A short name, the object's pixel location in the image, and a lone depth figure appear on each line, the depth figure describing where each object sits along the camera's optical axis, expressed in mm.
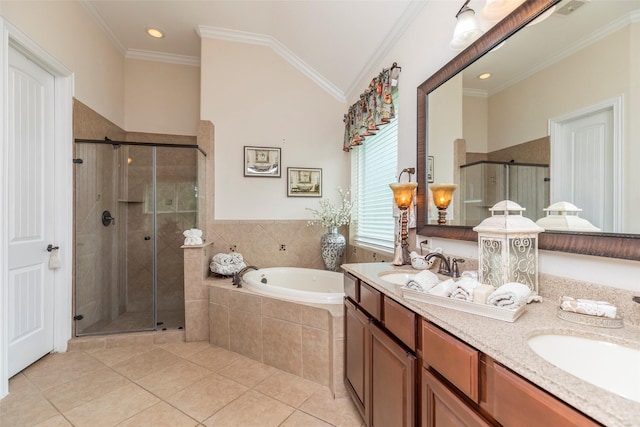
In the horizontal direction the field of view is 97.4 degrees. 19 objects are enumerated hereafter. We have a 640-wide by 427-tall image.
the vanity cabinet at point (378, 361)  1121
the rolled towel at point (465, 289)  998
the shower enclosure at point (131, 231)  2732
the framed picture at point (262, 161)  3375
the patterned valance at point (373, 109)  2332
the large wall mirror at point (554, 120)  909
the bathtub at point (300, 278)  3072
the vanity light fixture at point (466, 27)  1382
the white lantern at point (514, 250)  1130
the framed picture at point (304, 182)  3502
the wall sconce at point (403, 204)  1894
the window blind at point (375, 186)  2602
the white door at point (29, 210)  2047
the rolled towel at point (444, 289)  1058
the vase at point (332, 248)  3303
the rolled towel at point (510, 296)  901
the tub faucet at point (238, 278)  2699
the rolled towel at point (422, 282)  1166
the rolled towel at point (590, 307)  844
